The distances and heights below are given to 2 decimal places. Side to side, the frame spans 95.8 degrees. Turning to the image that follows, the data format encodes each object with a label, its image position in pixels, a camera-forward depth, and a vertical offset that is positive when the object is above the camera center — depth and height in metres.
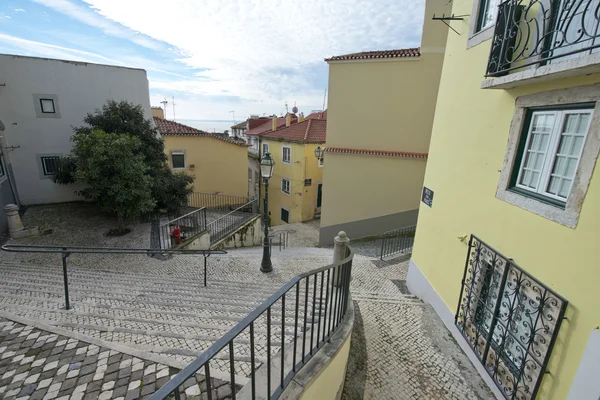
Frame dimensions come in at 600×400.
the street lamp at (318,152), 13.95 -0.65
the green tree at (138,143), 10.07 -0.54
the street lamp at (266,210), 7.20 -2.07
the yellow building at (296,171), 18.02 -2.21
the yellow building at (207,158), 16.94 -1.54
